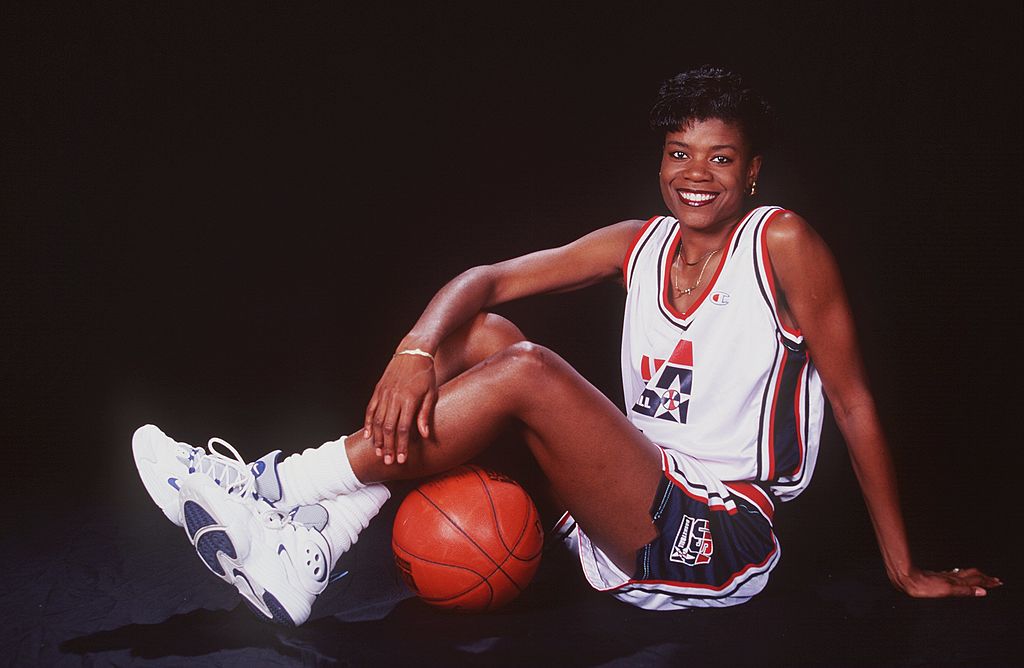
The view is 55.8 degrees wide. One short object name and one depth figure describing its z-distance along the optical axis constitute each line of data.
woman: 1.90
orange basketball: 1.91
